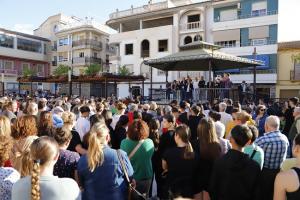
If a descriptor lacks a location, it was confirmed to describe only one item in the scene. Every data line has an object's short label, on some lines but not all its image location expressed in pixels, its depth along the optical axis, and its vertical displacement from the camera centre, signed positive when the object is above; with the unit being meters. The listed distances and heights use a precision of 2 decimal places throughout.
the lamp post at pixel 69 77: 19.72 +0.54
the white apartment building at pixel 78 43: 48.75 +6.85
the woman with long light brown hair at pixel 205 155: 4.15 -0.93
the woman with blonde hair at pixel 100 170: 3.43 -0.95
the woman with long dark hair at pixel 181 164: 4.02 -1.02
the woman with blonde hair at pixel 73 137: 4.67 -0.83
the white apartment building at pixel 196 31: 29.14 +5.79
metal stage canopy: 13.20 +1.21
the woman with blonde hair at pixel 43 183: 2.45 -0.78
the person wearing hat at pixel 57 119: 5.75 -0.64
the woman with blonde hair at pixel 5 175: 2.77 -0.82
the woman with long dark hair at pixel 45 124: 4.76 -0.61
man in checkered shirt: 4.58 -0.88
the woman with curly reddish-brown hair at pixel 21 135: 3.37 -0.65
